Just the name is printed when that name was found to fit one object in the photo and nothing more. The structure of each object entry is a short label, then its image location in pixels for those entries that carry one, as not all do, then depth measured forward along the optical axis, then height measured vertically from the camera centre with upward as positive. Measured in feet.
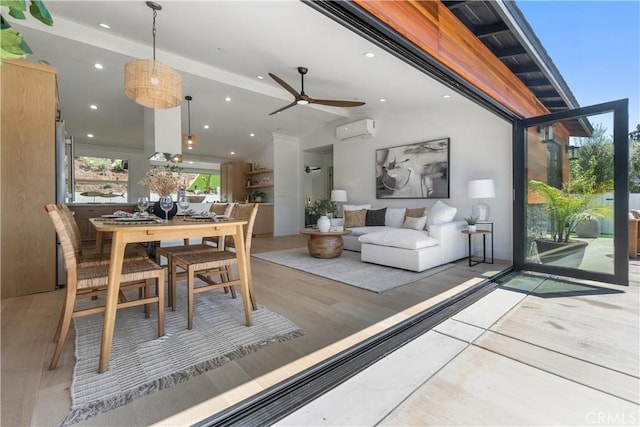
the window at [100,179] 25.66 +3.05
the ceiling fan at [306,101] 13.94 +5.51
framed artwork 17.29 +2.56
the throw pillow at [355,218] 19.42 -0.50
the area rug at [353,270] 10.64 -2.59
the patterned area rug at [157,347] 4.73 -2.86
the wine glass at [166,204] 7.92 +0.22
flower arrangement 9.20 +0.93
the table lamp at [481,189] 13.66 +0.99
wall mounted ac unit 20.70 +6.02
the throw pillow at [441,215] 14.21 -0.25
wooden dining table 5.42 -0.53
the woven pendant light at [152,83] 9.23 +4.26
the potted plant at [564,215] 10.84 -0.23
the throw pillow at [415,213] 17.06 -0.17
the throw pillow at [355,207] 20.40 +0.26
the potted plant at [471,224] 13.44 -0.67
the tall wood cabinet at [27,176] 9.12 +1.19
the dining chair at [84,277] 5.36 -1.33
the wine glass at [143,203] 8.59 +0.27
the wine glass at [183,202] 8.80 +0.29
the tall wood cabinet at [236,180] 28.43 +3.10
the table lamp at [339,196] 21.83 +1.12
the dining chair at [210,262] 6.97 -1.30
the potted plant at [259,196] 27.09 +1.44
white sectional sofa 12.32 -1.51
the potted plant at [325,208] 20.04 +0.22
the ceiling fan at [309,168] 28.97 +4.41
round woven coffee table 14.98 -1.73
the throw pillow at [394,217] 17.97 -0.42
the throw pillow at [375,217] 18.84 -0.43
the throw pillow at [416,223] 15.74 -0.70
